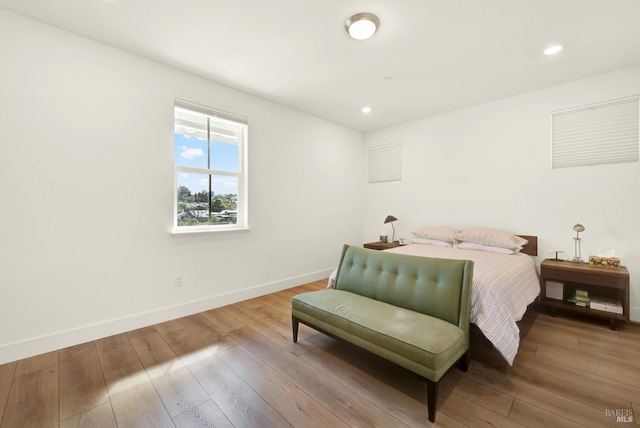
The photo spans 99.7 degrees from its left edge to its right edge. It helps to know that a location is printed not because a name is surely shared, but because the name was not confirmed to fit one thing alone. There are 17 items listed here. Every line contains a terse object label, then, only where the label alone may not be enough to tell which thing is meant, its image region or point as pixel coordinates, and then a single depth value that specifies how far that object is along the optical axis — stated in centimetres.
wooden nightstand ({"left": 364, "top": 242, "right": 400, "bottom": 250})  428
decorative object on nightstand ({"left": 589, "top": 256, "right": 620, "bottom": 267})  275
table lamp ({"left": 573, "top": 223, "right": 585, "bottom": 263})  292
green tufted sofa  159
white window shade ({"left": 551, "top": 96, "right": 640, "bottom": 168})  281
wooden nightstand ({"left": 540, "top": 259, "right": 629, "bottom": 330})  255
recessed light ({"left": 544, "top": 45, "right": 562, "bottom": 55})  244
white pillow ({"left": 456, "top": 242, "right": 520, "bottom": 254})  321
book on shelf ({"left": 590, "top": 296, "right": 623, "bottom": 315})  259
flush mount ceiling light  204
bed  185
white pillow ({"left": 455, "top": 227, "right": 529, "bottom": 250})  321
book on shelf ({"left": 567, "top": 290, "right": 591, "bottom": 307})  277
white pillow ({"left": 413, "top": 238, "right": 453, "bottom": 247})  375
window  298
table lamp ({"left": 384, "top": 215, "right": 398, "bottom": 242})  432
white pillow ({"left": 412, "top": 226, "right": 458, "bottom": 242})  374
